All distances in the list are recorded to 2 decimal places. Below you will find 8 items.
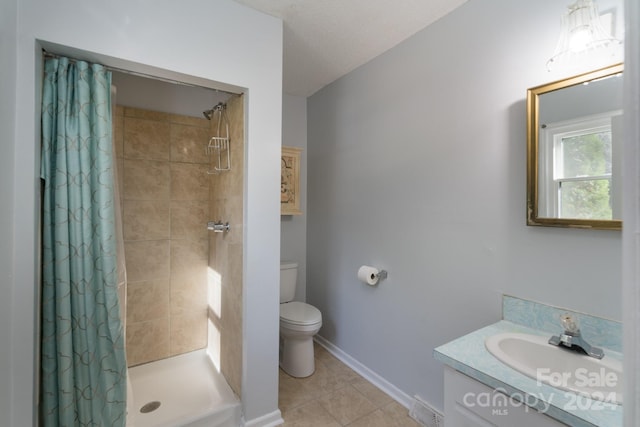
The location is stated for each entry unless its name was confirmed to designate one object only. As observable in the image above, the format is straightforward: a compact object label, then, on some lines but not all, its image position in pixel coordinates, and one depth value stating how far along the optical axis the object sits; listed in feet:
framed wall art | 8.68
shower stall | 6.18
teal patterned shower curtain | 4.17
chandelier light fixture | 3.63
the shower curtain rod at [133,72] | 4.21
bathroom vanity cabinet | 2.89
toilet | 7.16
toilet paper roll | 6.93
